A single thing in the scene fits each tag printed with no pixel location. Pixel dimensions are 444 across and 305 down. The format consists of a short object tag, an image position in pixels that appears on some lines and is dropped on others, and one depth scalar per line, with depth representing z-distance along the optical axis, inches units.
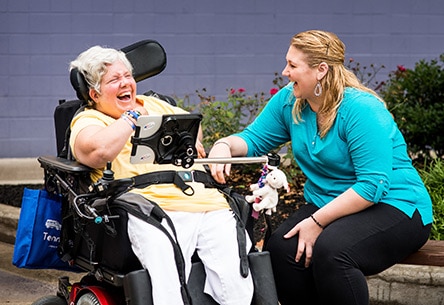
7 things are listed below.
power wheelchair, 246.6
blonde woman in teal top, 255.0
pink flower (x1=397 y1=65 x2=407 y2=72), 466.7
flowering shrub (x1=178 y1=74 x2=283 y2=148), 435.1
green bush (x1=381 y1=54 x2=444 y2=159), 427.7
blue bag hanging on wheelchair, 276.2
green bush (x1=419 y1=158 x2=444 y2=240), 346.7
